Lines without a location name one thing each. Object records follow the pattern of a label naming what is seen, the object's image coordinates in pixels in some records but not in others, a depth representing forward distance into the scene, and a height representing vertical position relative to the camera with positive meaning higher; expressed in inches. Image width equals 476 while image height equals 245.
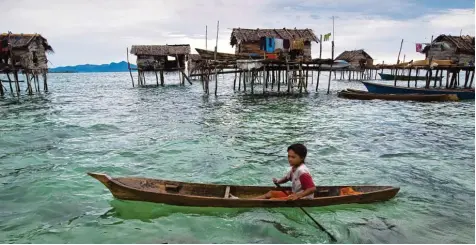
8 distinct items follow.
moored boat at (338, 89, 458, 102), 989.2 -82.2
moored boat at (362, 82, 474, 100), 1036.4 -70.6
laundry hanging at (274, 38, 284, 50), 1199.8 +79.9
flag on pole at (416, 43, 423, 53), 1451.8 +72.2
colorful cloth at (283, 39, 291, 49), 1223.5 +79.7
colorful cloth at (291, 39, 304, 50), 1194.0 +75.6
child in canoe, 229.5 -70.1
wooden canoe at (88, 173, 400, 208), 241.6 -86.9
